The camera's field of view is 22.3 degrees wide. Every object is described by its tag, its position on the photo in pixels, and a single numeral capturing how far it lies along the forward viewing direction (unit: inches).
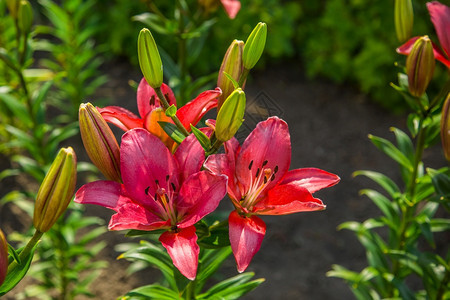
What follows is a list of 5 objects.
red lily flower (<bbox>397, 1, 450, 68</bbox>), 46.8
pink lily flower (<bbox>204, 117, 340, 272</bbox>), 42.0
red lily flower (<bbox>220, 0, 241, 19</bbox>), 55.4
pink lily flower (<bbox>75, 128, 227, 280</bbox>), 40.9
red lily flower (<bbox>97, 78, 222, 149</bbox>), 42.6
